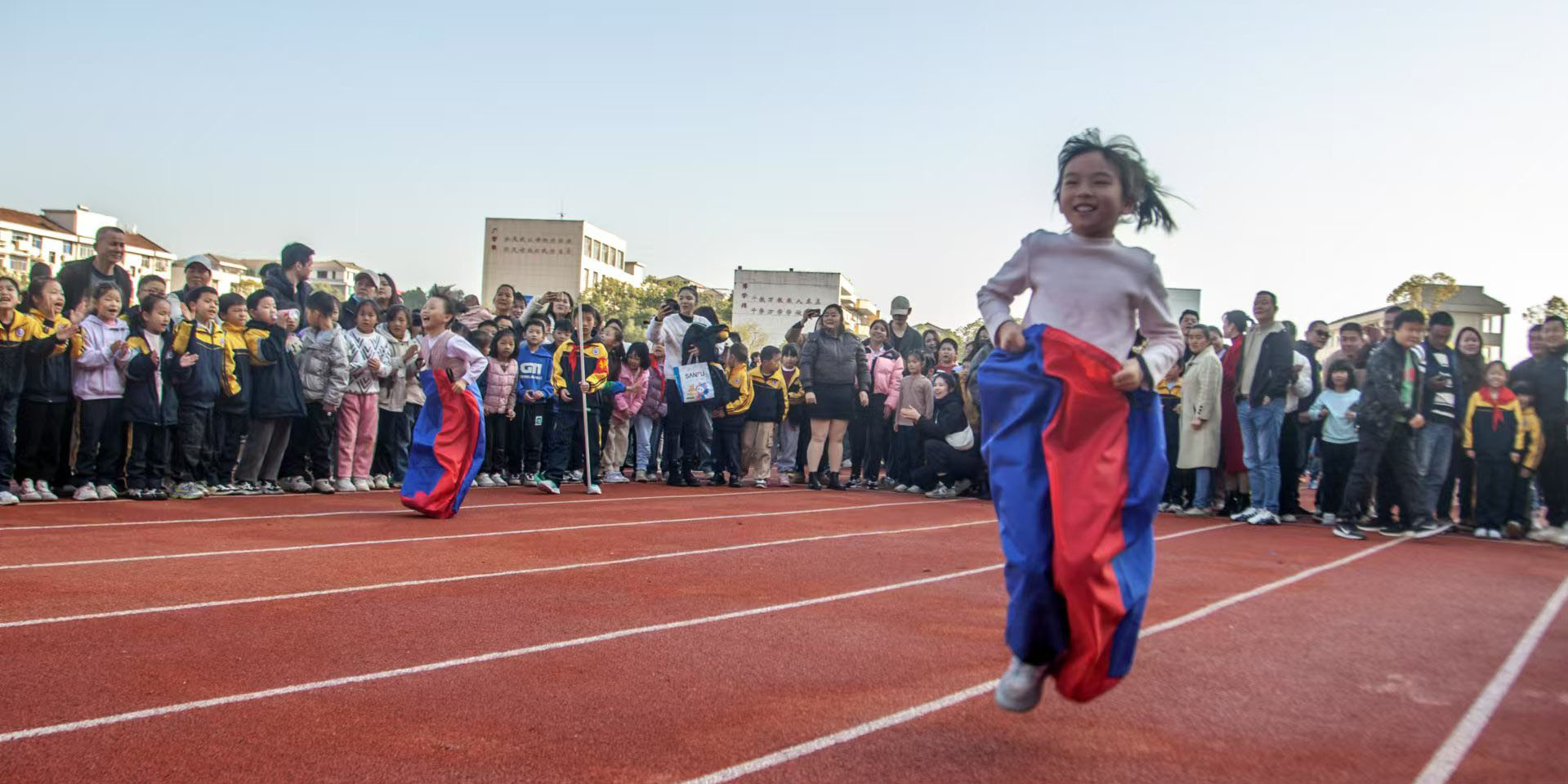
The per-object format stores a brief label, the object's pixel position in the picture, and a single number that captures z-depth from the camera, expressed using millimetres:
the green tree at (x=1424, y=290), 38844
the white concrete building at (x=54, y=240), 93562
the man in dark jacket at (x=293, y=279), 11141
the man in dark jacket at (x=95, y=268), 10039
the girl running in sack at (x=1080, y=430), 3164
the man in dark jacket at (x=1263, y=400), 10414
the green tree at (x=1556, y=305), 40616
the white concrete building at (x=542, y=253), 74375
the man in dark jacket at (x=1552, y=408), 9992
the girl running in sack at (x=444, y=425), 8812
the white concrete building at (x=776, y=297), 61531
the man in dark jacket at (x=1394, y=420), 9375
